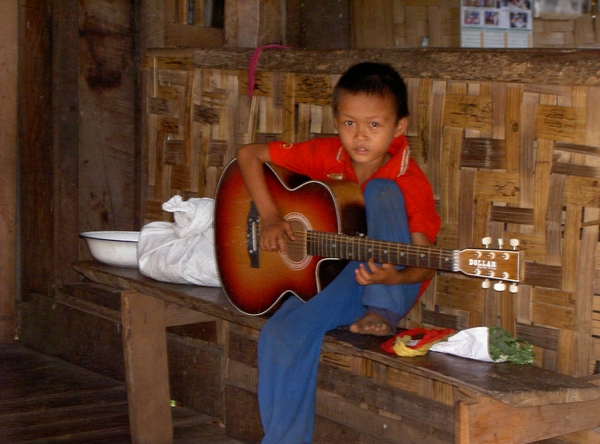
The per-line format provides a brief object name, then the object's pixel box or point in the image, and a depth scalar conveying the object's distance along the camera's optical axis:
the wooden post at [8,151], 4.51
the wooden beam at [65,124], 4.31
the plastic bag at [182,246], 3.28
